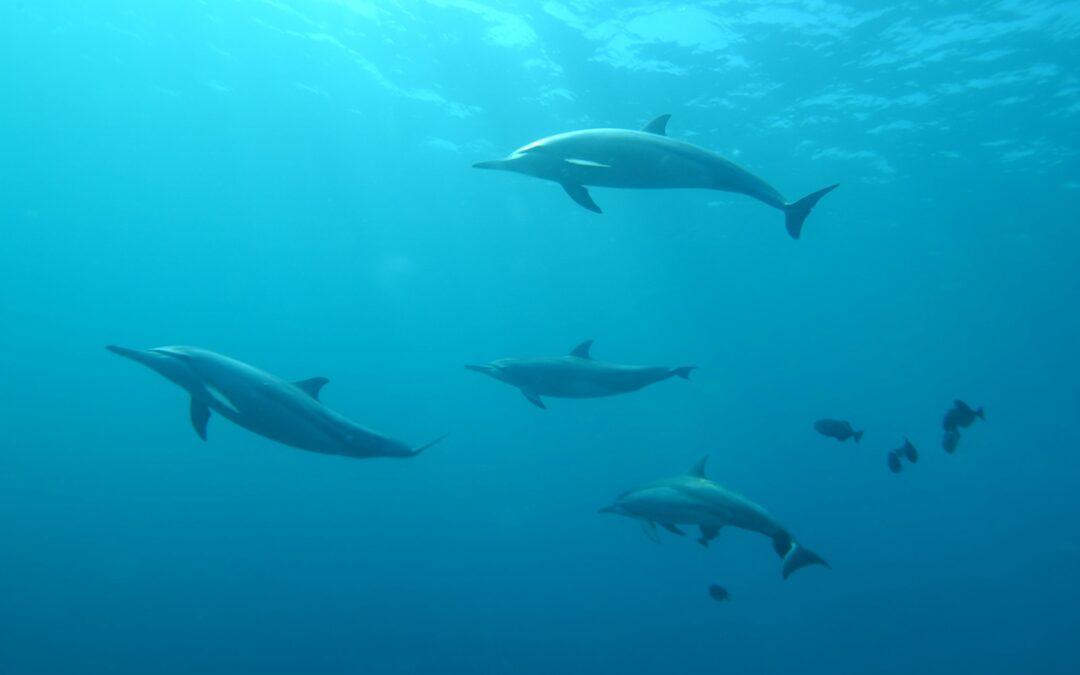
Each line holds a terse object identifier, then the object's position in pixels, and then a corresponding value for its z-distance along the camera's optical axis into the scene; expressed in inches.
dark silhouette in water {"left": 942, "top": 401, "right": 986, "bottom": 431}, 332.5
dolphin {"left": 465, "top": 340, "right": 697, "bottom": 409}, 314.3
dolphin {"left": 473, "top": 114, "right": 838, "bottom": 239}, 210.2
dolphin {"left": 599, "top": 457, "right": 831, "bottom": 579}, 274.5
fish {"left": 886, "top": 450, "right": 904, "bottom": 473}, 375.9
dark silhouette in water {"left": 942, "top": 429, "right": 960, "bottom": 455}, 354.8
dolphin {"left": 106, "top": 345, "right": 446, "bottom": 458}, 184.9
